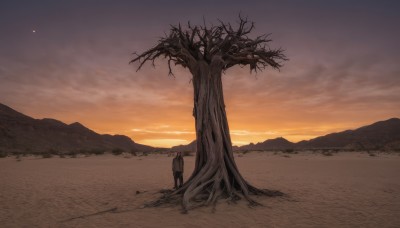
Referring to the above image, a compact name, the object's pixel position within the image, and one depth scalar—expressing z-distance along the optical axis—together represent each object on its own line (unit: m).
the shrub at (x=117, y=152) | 52.03
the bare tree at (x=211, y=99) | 10.52
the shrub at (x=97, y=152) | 53.34
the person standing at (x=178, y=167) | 12.19
